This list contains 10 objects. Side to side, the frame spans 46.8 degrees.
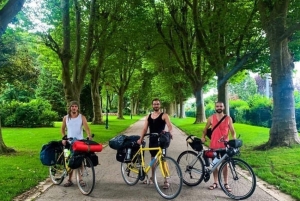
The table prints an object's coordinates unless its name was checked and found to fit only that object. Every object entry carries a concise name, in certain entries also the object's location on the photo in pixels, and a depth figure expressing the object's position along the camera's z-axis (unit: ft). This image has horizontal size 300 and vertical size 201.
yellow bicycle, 21.77
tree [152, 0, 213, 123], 84.58
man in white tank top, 24.98
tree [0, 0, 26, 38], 27.84
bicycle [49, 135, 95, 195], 22.76
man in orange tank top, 23.61
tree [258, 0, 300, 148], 40.78
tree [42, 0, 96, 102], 62.49
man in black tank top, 23.65
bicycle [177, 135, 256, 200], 21.70
